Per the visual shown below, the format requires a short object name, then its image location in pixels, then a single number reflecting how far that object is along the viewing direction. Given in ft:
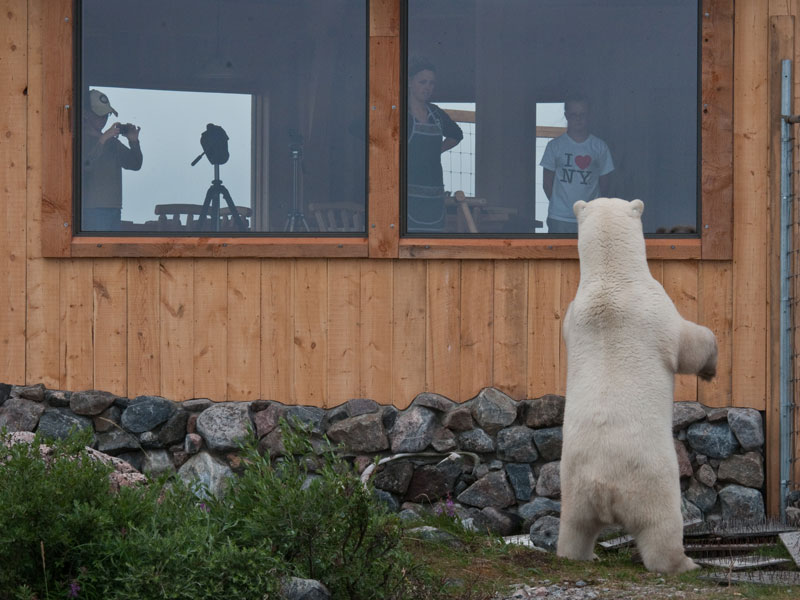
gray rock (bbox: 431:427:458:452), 47.11
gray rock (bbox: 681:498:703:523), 46.14
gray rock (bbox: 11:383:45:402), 47.29
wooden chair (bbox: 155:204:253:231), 48.62
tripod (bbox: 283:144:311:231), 48.57
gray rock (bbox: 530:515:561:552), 42.27
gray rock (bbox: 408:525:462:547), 41.47
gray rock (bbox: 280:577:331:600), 27.66
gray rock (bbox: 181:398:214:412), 47.62
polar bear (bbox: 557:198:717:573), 34.86
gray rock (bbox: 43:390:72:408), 47.50
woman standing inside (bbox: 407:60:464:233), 48.47
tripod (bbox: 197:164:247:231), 48.62
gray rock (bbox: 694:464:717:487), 46.75
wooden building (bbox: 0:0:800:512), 47.42
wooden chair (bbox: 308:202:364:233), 48.52
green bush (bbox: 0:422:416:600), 26.96
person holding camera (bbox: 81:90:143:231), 48.49
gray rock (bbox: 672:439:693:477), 46.78
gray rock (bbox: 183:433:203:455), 46.93
